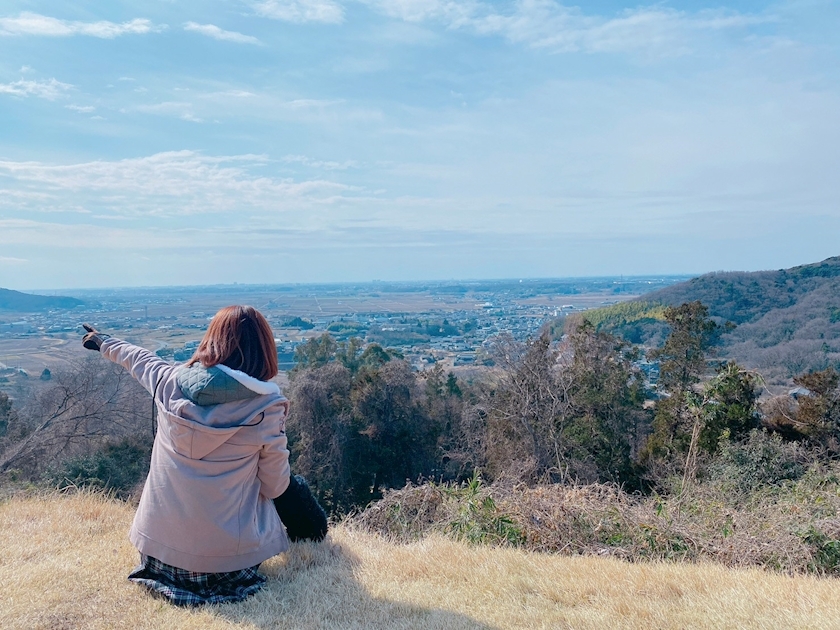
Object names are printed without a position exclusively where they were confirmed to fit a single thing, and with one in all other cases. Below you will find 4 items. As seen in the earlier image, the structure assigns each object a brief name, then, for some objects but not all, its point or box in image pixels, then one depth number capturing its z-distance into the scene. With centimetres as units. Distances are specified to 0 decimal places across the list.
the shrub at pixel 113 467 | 820
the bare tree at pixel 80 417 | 1198
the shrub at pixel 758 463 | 1151
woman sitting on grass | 312
